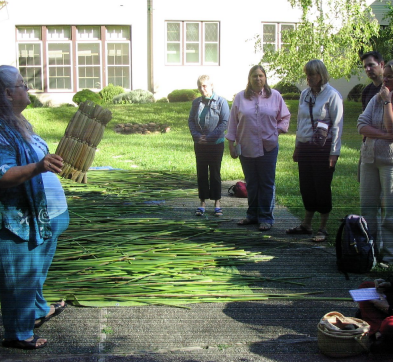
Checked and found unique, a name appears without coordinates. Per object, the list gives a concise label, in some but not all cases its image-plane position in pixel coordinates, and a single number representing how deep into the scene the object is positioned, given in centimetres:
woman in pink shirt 351
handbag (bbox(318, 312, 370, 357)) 189
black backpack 268
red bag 462
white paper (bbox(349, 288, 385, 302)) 201
